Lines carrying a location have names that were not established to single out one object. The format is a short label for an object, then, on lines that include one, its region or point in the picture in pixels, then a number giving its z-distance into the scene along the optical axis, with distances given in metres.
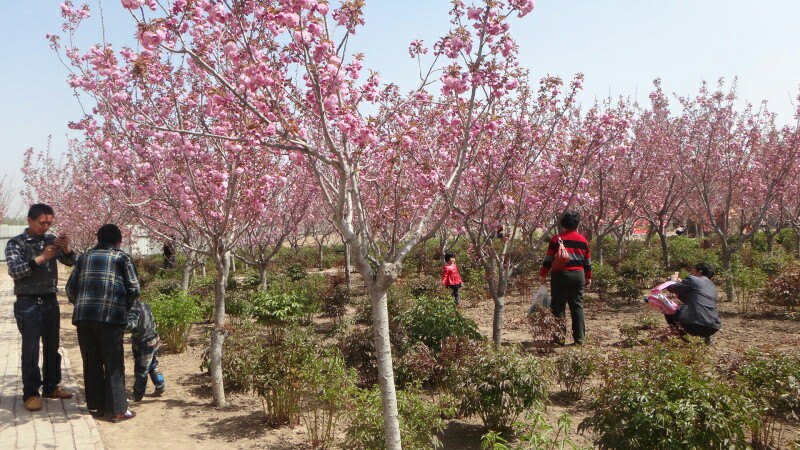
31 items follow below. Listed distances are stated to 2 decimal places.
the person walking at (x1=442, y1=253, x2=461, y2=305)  11.89
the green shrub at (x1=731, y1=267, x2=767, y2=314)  10.52
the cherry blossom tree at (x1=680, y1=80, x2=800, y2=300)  11.44
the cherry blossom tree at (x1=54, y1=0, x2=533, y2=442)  3.42
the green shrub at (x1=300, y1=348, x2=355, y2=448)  4.54
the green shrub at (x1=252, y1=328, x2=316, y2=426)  4.93
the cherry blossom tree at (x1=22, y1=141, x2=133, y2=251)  13.55
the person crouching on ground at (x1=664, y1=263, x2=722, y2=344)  6.59
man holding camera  4.90
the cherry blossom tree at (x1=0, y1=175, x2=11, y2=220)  32.70
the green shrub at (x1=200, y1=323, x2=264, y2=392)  6.07
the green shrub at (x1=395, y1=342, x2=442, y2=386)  5.55
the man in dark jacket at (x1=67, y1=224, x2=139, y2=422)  4.79
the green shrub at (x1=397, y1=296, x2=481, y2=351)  6.45
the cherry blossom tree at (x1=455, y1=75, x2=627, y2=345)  6.40
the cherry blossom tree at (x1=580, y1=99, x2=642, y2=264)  12.95
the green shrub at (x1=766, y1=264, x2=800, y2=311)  9.91
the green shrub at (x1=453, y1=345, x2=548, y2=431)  4.48
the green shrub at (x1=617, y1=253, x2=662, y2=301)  11.79
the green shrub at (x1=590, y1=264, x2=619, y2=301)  12.20
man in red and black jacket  7.29
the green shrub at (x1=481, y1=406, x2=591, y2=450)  3.15
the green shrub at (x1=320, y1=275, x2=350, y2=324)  10.16
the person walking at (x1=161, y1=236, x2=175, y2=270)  17.68
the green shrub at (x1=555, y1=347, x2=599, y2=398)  5.54
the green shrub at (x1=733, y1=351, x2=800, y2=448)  4.23
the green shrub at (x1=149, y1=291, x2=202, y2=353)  8.28
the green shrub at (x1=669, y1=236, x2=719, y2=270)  14.96
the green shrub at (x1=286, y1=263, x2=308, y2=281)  17.62
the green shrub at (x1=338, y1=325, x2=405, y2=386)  5.91
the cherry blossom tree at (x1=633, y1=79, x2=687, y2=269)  13.66
